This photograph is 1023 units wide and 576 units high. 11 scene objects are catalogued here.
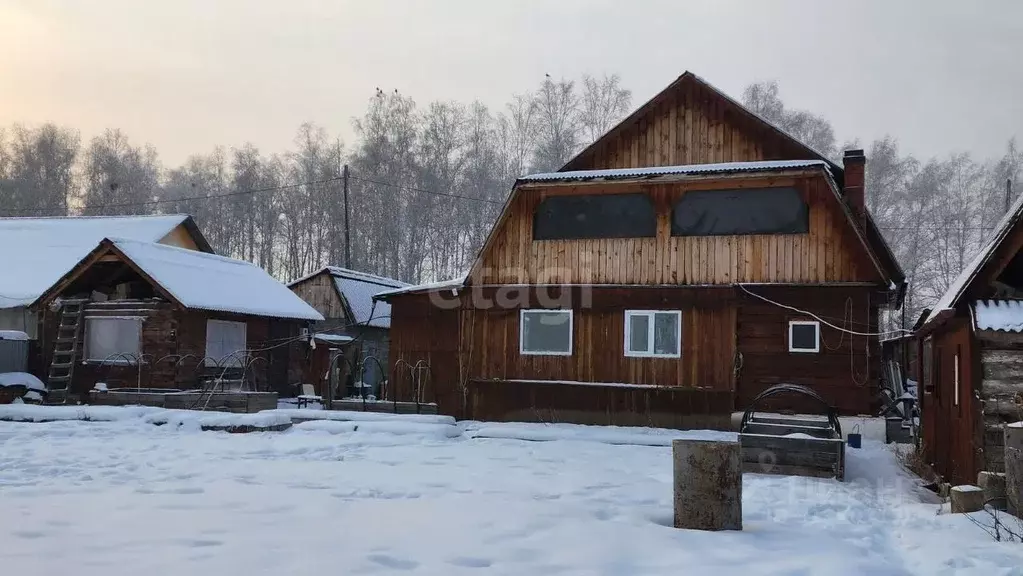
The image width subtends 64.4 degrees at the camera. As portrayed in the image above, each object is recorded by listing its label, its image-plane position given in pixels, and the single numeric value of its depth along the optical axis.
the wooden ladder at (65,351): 21.55
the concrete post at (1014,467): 7.47
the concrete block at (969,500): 7.89
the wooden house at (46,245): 24.41
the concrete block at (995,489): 7.98
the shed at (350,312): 29.75
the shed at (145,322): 21.44
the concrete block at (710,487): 7.22
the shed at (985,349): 8.81
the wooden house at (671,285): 15.71
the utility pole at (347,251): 37.81
